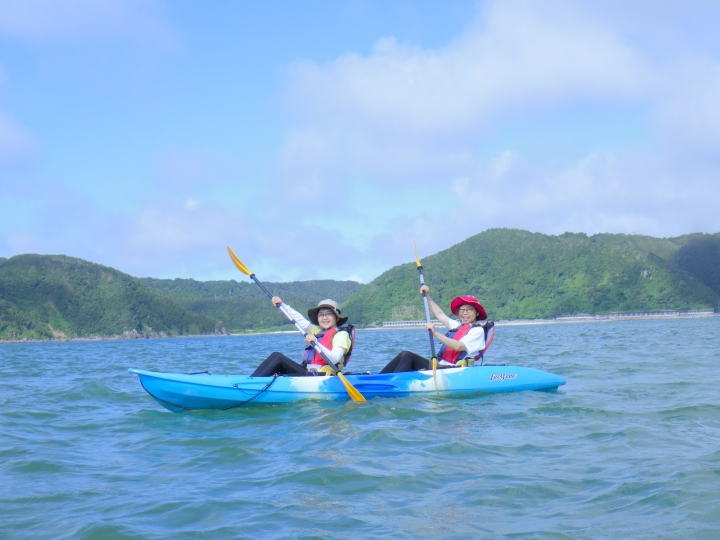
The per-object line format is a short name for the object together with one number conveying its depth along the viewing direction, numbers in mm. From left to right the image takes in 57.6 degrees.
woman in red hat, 9578
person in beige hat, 9008
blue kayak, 8609
